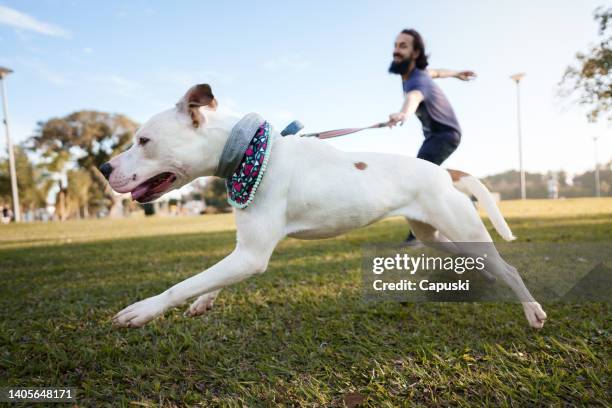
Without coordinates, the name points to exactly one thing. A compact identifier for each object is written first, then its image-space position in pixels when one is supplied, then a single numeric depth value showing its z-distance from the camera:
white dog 1.91
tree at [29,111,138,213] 36.88
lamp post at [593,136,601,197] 37.28
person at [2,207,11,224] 20.19
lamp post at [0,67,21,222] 13.47
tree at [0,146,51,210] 29.70
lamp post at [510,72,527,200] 24.08
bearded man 3.19
